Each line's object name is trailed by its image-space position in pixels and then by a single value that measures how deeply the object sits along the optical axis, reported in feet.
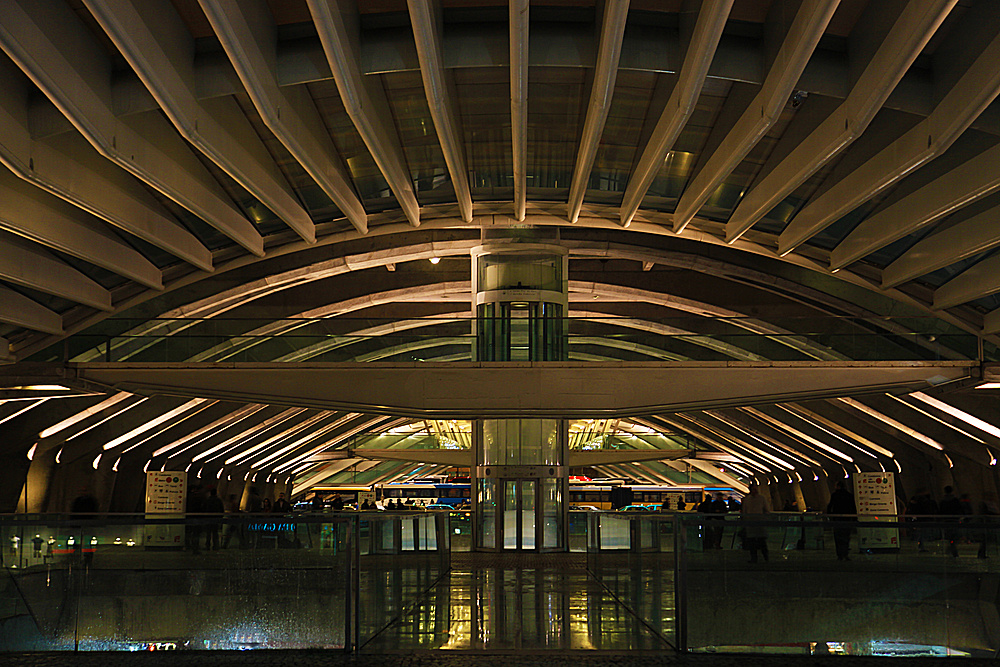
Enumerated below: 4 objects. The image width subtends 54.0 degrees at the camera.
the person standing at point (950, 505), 71.05
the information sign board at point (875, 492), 74.79
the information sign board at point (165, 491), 81.35
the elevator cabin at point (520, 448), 78.64
